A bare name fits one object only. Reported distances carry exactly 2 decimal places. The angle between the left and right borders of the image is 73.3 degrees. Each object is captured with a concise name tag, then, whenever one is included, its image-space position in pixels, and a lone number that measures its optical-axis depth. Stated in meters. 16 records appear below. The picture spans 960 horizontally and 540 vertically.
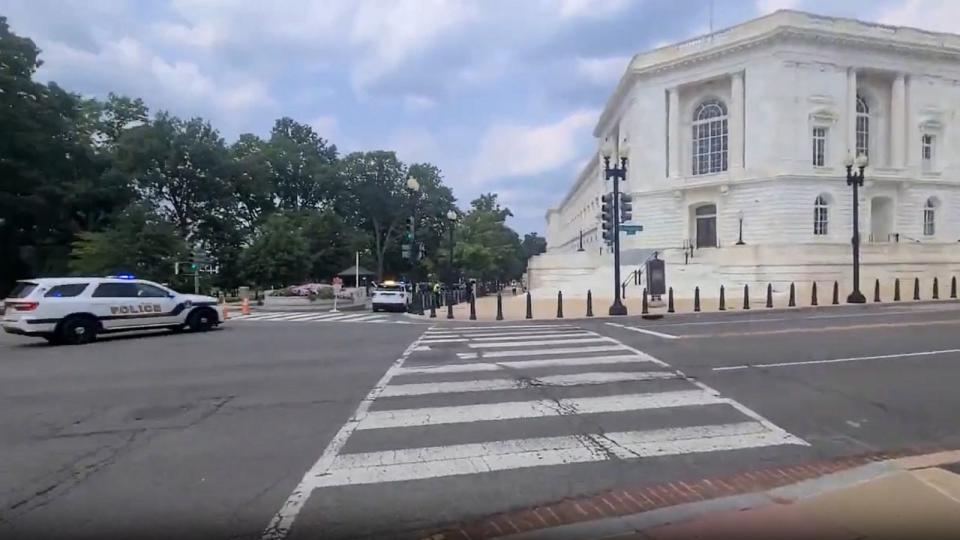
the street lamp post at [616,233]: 22.55
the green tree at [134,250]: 40.56
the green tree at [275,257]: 56.87
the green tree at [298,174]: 82.38
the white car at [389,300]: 36.16
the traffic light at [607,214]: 22.52
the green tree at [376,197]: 88.38
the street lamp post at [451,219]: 33.53
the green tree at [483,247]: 83.31
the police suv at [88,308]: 15.50
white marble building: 46.00
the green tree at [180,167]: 57.25
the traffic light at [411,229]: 28.05
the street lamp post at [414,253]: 26.28
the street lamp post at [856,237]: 26.81
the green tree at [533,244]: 174.36
